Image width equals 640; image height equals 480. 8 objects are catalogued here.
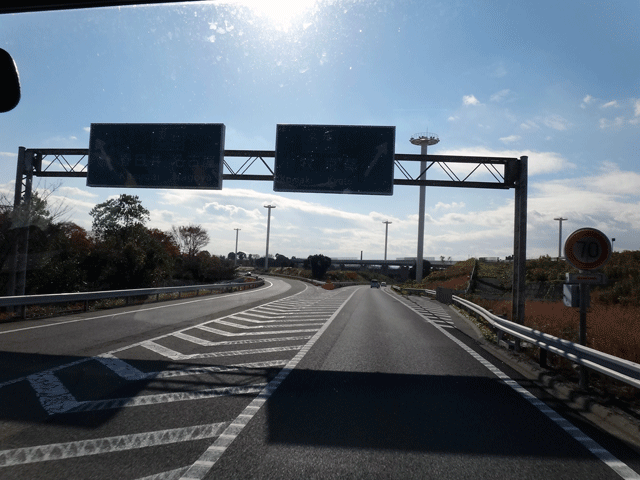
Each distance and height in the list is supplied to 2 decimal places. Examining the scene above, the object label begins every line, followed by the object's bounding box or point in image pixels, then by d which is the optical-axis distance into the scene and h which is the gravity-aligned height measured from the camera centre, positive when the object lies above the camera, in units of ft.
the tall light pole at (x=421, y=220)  232.32 +23.77
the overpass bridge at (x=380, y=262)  421.18 +5.13
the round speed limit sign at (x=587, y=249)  25.39 +1.48
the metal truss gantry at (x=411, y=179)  53.42 +10.11
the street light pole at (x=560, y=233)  307.64 +27.32
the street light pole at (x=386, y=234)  453.58 +30.88
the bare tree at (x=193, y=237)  270.46 +11.92
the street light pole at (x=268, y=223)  355.77 +28.07
